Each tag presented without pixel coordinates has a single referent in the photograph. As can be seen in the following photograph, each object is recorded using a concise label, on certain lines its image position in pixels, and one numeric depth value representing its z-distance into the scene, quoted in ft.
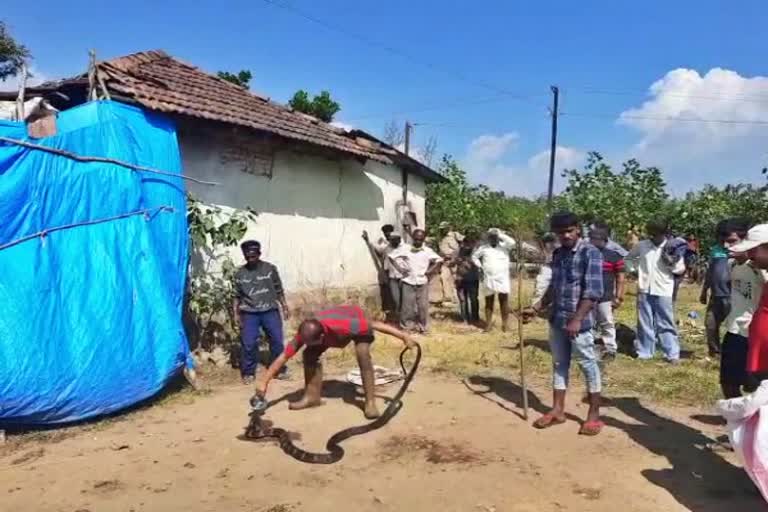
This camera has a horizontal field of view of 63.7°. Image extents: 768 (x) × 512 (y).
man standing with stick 14.84
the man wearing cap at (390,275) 30.66
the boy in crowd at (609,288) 23.25
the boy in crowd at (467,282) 31.81
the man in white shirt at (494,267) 30.19
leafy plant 21.80
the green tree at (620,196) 54.13
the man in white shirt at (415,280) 29.84
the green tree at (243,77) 67.64
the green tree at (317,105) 70.90
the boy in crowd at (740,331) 13.58
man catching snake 15.76
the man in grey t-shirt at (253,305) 20.71
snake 13.82
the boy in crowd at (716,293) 22.57
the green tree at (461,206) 50.85
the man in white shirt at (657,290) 23.11
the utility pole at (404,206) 38.04
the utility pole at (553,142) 82.74
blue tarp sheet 15.21
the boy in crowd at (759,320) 10.53
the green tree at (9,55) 58.29
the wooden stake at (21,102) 17.71
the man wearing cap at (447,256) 38.52
